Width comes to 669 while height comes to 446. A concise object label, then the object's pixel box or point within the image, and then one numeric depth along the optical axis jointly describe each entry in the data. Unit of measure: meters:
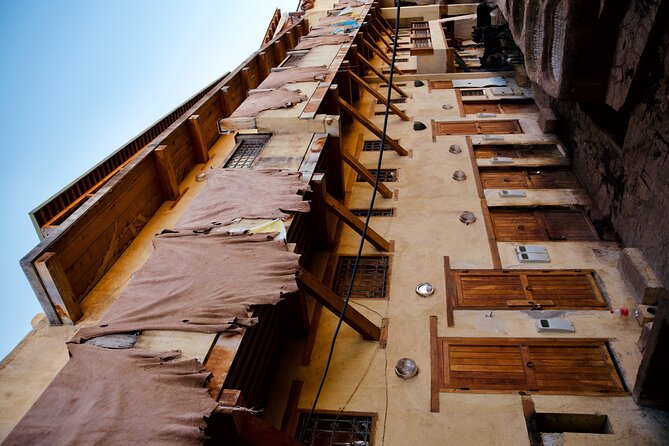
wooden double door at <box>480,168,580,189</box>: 7.50
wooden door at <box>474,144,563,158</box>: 8.26
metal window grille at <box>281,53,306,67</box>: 9.96
